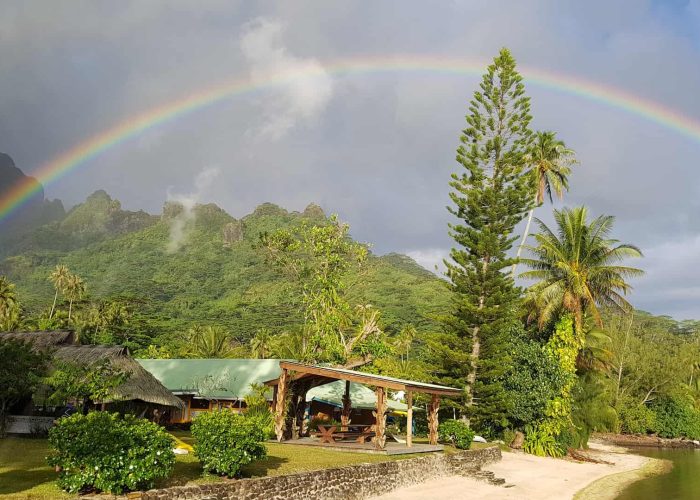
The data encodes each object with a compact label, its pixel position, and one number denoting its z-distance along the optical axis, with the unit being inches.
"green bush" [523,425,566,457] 981.1
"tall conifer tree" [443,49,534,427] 986.5
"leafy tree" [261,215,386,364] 984.3
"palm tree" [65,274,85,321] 2044.8
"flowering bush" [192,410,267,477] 400.8
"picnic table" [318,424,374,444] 692.1
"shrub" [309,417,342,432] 891.2
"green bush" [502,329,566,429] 969.5
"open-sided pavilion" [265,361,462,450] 639.1
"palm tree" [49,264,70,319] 2044.8
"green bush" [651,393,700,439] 1627.7
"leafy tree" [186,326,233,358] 1756.9
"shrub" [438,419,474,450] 793.6
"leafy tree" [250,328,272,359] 1870.4
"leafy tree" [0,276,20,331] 1528.1
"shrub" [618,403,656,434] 1600.8
